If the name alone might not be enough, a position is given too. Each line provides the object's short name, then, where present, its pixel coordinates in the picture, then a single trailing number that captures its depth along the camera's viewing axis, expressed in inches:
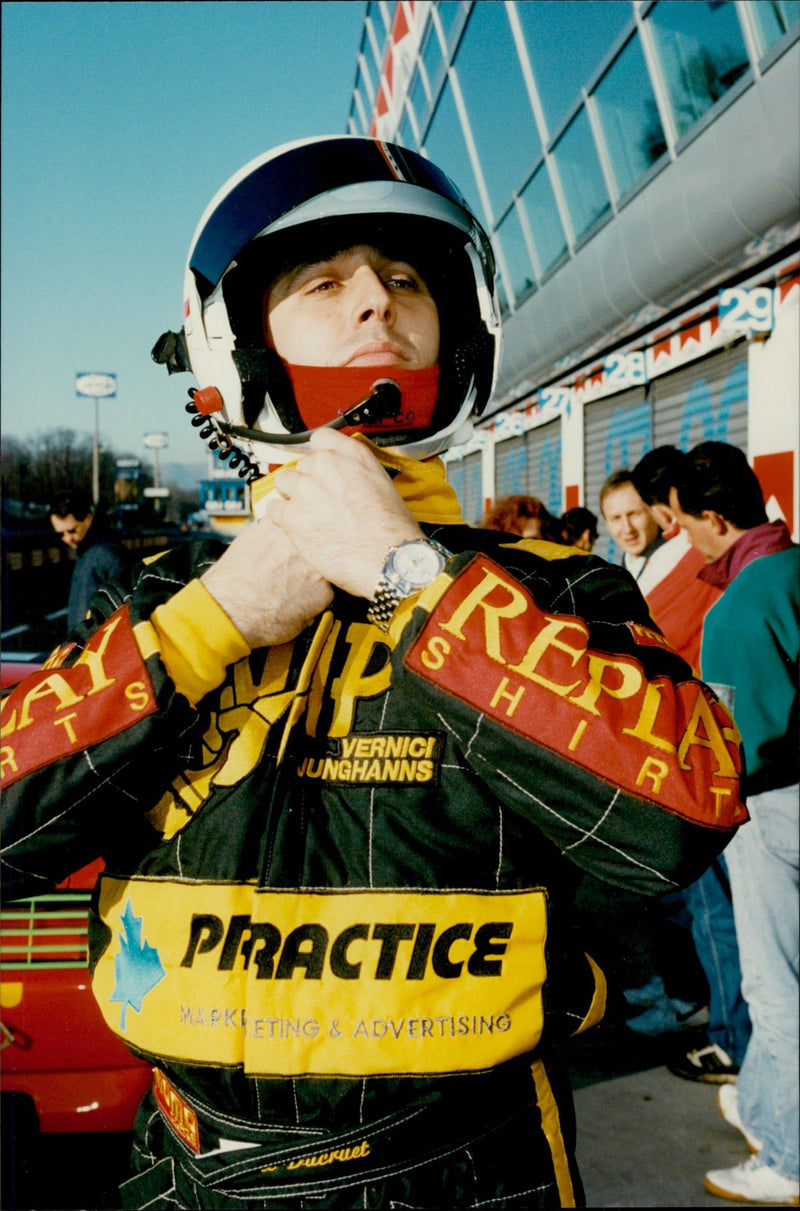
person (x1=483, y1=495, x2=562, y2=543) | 188.1
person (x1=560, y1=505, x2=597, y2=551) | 230.2
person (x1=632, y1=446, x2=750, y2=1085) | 137.5
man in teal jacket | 108.8
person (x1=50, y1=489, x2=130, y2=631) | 212.2
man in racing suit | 39.8
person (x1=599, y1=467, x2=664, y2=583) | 180.1
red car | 94.6
